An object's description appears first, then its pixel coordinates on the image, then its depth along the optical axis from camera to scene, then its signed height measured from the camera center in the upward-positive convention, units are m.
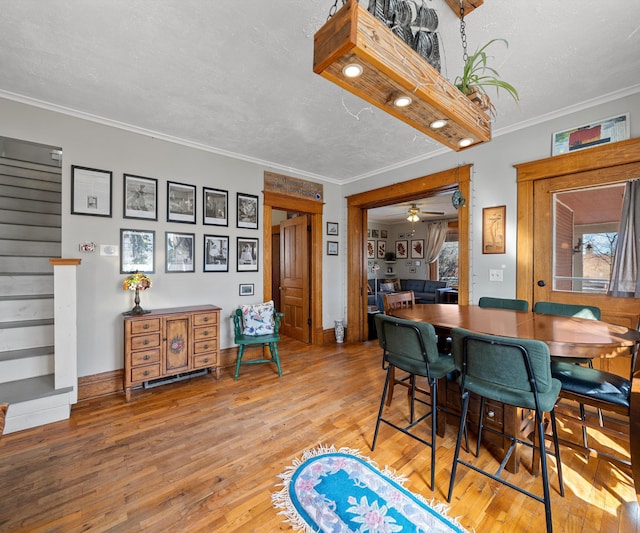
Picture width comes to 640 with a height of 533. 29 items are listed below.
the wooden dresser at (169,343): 2.75 -0.82
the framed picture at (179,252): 3.29 +0.16
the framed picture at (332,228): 4.87 +0.66
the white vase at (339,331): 4.82 -1.12
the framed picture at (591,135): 2.41 +1.19
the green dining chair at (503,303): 2.63 -0.37
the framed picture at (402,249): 9.02 +0.54
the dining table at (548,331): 1.38 -0.40
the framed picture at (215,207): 3.55 +0.76
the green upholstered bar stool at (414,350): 1.75 -0.55
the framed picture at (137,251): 3.01 +0.16
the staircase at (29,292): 2.35 -0.29
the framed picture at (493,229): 3.08 +0.41
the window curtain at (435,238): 8.10 +0.80
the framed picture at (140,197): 3.03 +0.75
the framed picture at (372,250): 8.91 +0.50
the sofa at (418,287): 7.43 -0.62
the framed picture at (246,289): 3.87 -0.33
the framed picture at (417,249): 8.62 +0.53
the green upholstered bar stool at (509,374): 1.34 -0.56
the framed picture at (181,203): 3.30 +0.75
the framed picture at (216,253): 3.57 +0.16
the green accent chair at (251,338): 3.30 -0.88
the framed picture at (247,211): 3.82 +0.75
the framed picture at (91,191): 2.76 +0.74
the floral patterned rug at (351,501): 1.43 -1.31
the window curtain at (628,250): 2.43 +0.14
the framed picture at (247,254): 3.84 +0.16
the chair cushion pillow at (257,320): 3.52 -0.68
